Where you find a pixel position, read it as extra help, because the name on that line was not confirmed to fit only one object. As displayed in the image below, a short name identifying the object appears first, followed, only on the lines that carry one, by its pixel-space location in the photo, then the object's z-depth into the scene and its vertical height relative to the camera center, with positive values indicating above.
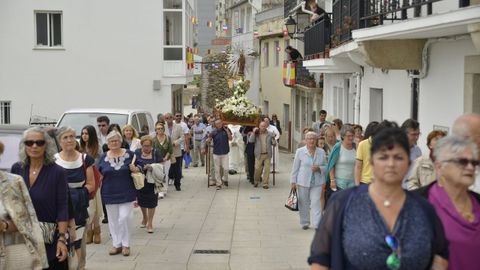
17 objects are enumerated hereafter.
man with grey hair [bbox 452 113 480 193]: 5.02 -0.22
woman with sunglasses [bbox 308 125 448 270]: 3.88 -0.70
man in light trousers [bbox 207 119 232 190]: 17.94 -1.29
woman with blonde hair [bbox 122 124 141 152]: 12.51 -0.72
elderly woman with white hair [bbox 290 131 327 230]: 11.91 -1.29
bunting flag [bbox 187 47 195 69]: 30.30 +1.45
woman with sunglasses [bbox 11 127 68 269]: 6.23 -0.74
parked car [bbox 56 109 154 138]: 15.59 -0.48
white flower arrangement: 19.00 -0.33
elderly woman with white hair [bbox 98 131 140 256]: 9.81 -1.27
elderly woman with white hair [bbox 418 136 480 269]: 4.41 -0.65
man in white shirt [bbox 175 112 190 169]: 20.67 -1.15
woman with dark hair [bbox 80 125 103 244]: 9.20 -0.73
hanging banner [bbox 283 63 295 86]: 30.61 +0.83
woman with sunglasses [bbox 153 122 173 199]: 14.81 -0.96
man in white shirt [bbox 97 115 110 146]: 12.73 -0.54
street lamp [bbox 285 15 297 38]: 23.45 +2.16
